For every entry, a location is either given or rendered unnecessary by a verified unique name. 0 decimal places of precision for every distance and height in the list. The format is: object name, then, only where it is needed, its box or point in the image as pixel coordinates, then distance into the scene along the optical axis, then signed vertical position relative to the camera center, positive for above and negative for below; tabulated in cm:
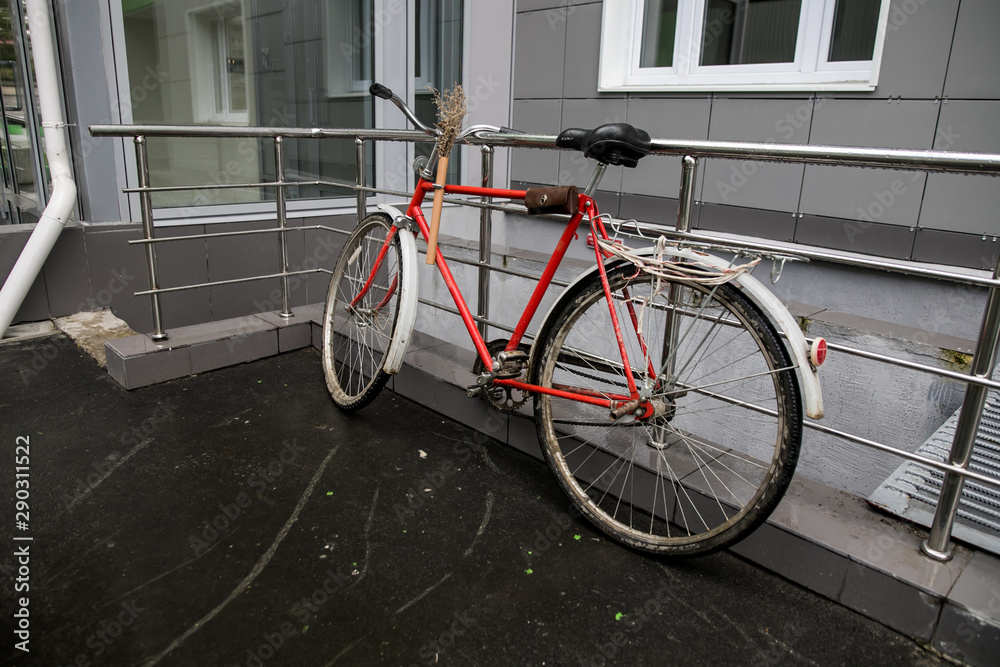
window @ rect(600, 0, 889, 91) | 408 +70
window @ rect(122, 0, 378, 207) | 443 +39
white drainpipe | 361 -25
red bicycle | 175 -68
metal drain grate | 187 -98
